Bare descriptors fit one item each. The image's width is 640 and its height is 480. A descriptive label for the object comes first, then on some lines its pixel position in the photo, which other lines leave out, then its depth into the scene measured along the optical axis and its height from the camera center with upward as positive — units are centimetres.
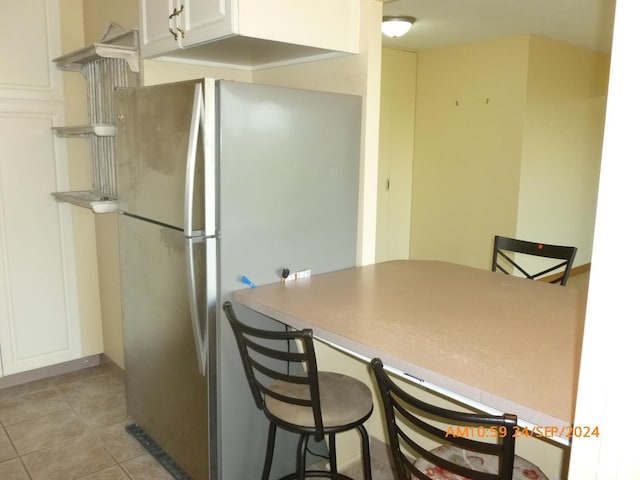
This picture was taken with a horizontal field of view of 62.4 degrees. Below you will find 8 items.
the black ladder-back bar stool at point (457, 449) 104 -63
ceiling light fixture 380 +96
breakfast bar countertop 115 -48
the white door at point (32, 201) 290 -27
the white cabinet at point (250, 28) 187 +48
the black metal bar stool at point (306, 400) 153 -78
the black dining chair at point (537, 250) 224 -40
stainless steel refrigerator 183 -24
